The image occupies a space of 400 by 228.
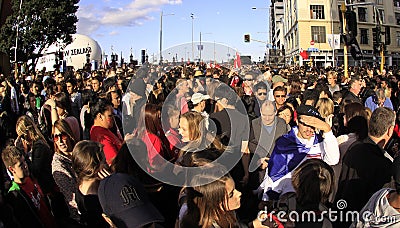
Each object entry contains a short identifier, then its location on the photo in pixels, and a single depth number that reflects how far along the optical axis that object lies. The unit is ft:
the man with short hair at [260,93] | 23.75
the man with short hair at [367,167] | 12.66
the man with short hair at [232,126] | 15.84
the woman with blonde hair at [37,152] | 14.55
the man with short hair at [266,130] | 17.37
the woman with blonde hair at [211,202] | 9.03
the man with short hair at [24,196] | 11.03
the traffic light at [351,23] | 45.42
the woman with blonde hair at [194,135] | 13.83
